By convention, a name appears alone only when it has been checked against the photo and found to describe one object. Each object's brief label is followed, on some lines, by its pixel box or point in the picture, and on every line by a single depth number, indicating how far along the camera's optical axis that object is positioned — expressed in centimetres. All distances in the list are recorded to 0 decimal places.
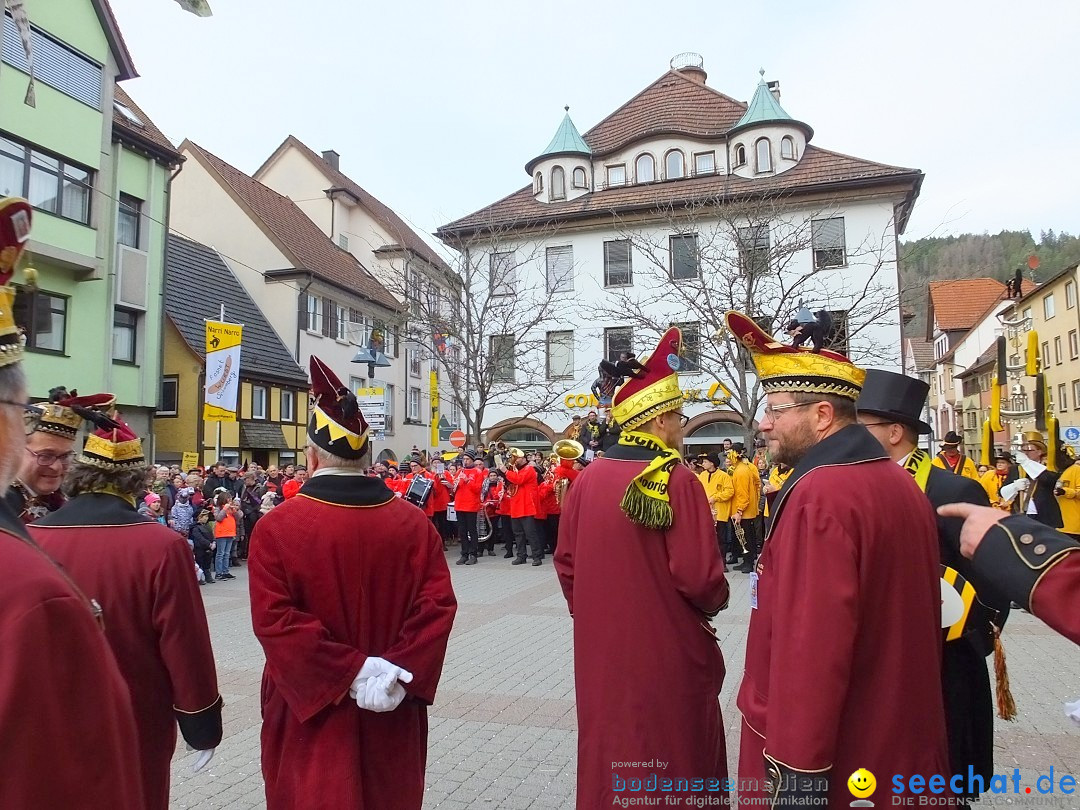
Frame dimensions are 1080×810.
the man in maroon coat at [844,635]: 213
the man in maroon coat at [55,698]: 116
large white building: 2520
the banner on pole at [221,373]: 1958
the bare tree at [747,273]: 2105
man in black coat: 317
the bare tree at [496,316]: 2555
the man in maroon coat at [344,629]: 280
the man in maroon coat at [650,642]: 325
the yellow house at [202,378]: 2502
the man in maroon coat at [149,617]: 297
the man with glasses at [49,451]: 366
